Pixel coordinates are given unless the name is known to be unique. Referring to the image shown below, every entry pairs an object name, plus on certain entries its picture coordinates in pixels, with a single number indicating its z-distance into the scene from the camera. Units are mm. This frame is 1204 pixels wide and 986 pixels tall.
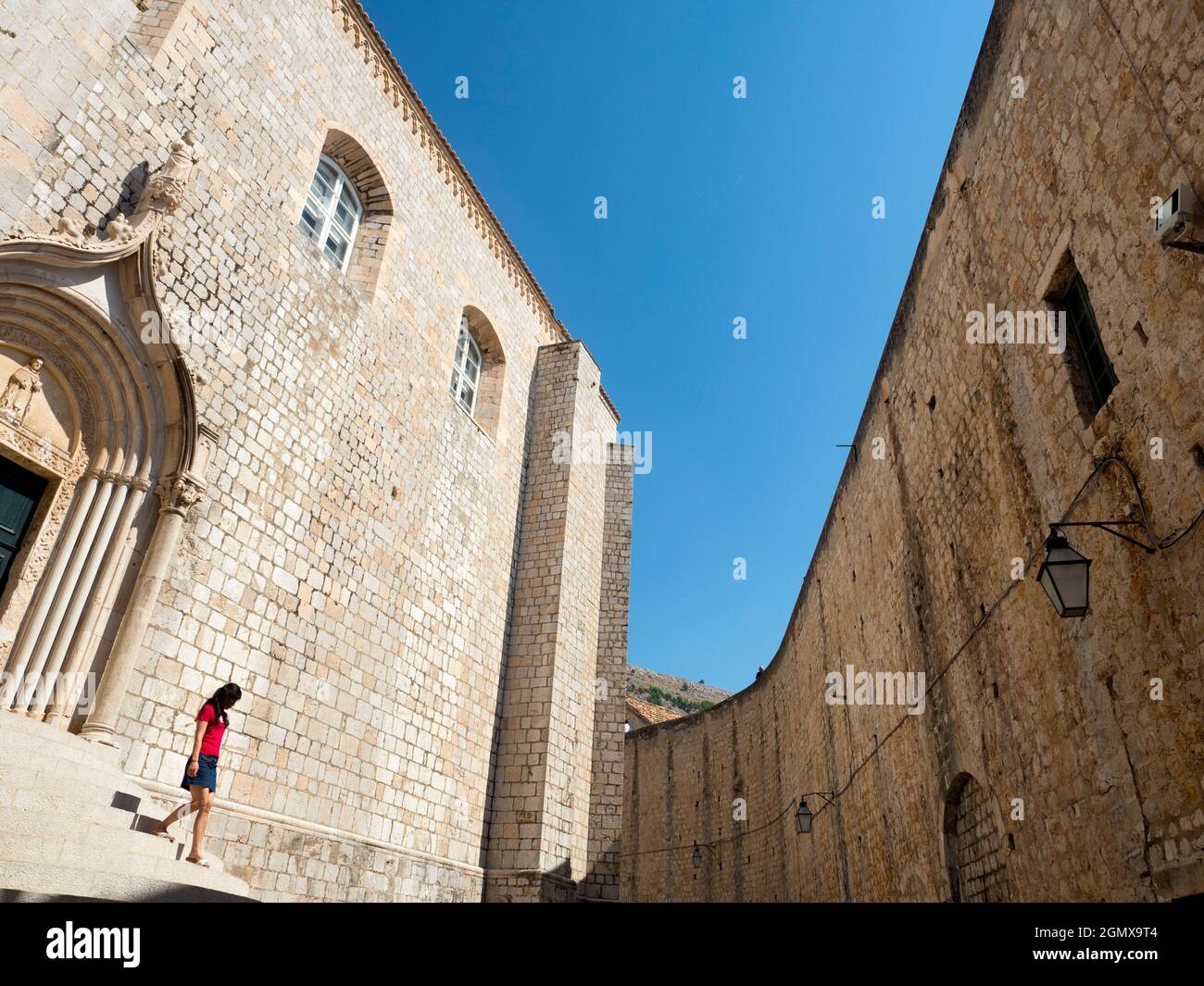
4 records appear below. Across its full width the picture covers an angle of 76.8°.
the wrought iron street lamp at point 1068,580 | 4719
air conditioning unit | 4207
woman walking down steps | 5168
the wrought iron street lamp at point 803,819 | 12805
